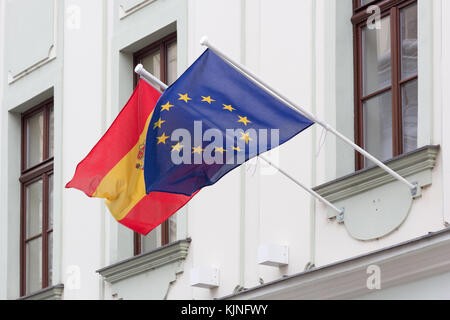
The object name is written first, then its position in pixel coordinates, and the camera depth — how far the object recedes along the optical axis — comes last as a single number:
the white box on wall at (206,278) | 16.94
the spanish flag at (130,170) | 15.36
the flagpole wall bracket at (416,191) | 14.04
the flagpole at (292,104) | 13.69
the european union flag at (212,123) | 13.77
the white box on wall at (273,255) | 15.68
